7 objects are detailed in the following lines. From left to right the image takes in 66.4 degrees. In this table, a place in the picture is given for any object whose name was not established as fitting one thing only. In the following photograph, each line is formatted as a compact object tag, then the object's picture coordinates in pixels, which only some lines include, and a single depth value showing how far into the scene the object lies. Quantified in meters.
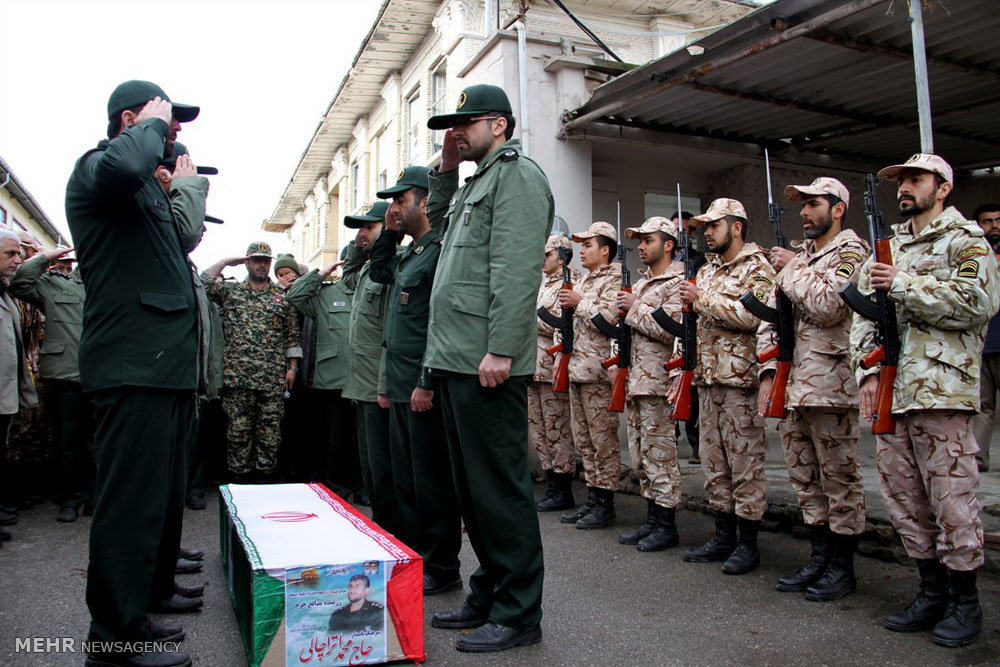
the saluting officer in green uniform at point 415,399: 3.82
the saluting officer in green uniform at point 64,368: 6.11
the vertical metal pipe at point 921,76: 4.76
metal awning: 6.01
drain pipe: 8.52
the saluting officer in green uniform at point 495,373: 3.14
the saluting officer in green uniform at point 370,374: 4.71
